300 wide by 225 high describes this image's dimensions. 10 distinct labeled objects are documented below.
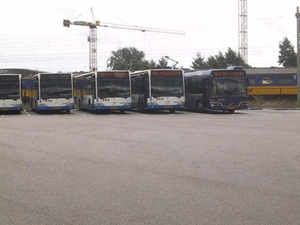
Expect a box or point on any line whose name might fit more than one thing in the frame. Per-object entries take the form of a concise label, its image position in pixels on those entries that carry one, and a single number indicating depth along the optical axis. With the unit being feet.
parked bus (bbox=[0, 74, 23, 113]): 112.98
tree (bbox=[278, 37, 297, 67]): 283.38
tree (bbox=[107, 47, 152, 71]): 398.89
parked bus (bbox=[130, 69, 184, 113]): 107.04
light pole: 132.87
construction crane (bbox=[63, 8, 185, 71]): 318.82
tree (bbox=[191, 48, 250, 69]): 271.49
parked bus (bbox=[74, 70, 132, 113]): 108.99
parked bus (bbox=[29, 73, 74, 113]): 112.27
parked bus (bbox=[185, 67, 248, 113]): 104.83
